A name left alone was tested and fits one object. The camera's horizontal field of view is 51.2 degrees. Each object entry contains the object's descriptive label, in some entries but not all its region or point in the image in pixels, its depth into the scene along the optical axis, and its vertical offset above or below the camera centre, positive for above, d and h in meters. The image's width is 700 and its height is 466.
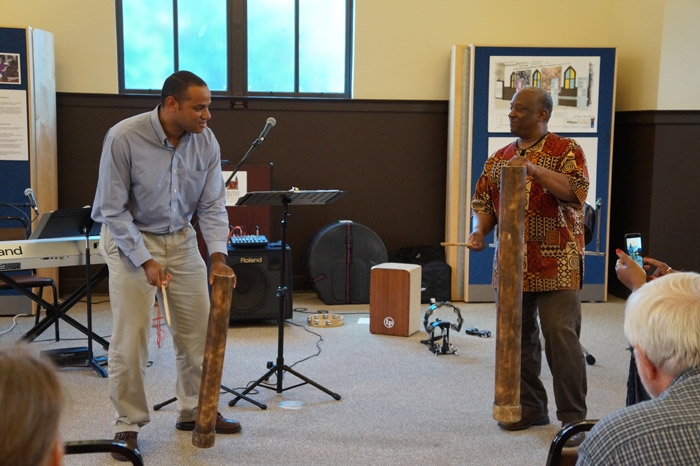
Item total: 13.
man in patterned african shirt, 3.20 -0.40
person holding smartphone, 2.21 -0.40
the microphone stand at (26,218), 5.37 -0.58
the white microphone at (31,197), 4.50 -0.32
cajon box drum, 5.42 -1.13
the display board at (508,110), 6.62 +0.34
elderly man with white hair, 1.26 -0.44
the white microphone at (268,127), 3.92 +0.11
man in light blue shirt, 3.06 -0.37
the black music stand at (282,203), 3.76 -0.30
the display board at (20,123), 5.89 +0.17
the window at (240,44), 6.82 +0.97
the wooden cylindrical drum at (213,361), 2.63 -0.78
